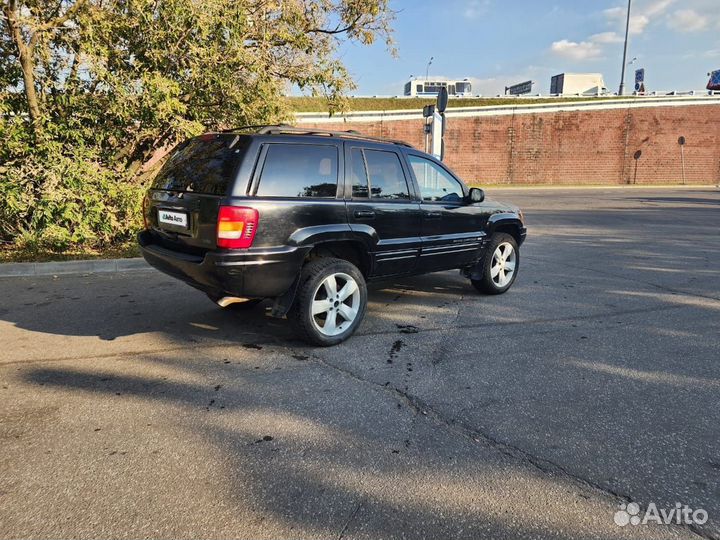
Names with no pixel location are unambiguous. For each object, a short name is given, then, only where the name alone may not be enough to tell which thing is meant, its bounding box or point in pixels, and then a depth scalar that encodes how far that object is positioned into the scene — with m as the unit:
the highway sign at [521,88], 58.25
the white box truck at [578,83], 53.00
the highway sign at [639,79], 47.21
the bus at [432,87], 47.47
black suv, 3.87
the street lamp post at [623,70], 44.78
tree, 7.80
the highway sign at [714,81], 45.44
